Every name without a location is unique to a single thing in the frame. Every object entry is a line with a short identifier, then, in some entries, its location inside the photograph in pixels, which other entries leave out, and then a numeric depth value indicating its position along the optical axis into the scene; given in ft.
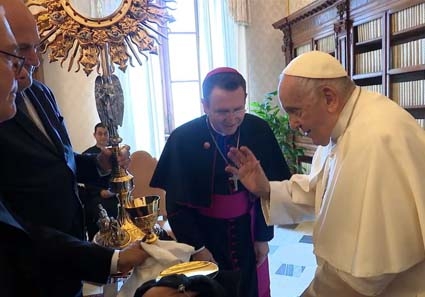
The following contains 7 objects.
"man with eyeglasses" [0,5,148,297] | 3.23
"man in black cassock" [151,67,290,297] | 5.41
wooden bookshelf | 10.85
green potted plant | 16.10
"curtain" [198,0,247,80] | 17.30
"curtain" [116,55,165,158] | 16.69
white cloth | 3.40
